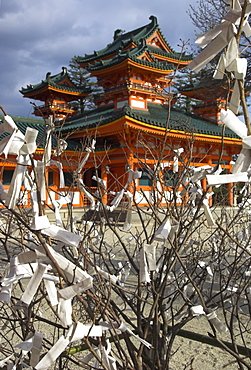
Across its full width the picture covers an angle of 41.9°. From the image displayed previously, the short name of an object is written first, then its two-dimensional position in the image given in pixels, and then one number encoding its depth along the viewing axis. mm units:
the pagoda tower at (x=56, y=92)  14441
